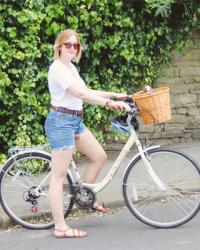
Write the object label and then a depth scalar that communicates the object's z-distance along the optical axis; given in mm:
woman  5575
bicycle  5986
